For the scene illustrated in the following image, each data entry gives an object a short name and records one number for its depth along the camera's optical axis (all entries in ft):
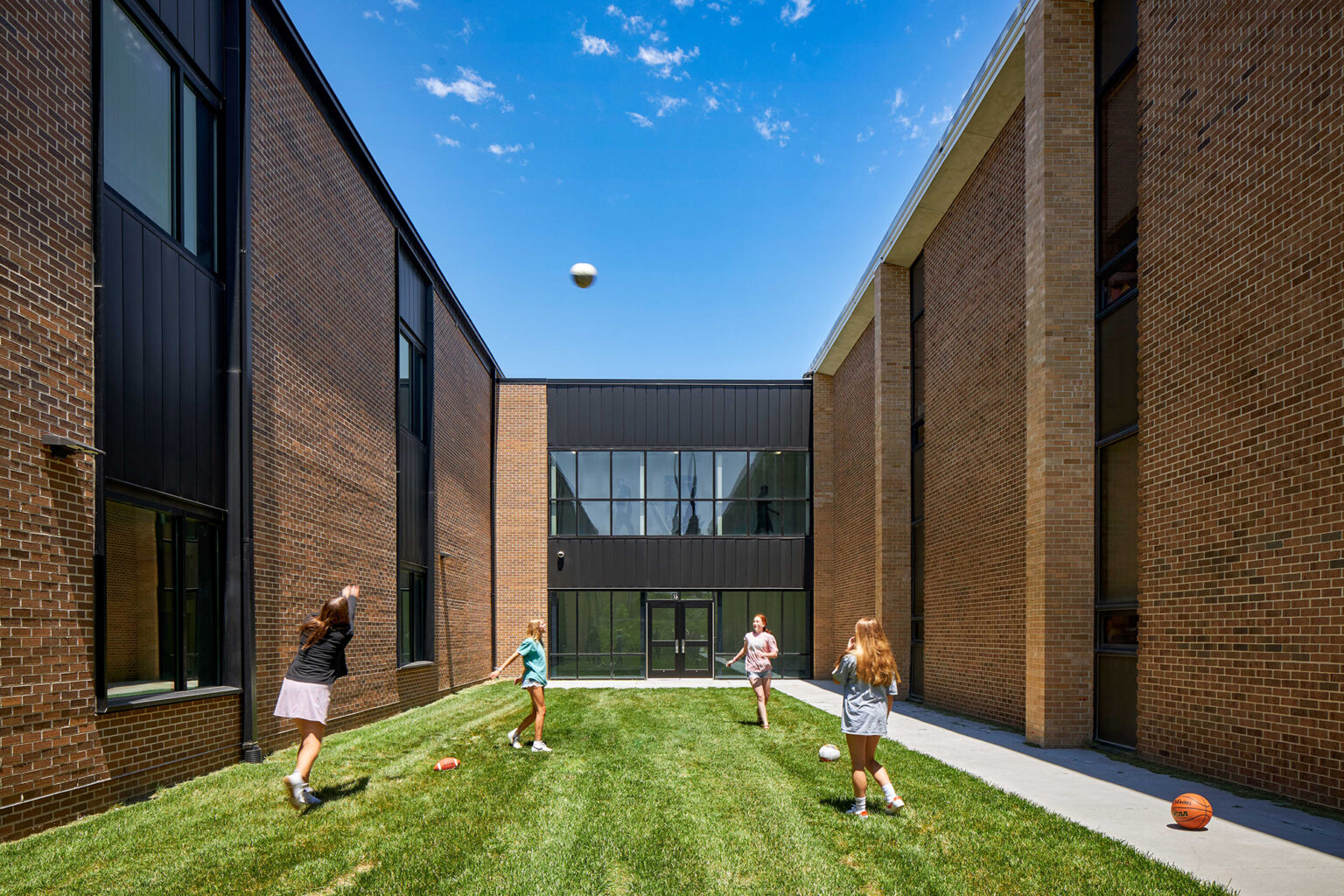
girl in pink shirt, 44.73
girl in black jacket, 24.79
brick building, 23.99
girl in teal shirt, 35.47
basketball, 21.67
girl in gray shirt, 23.27
